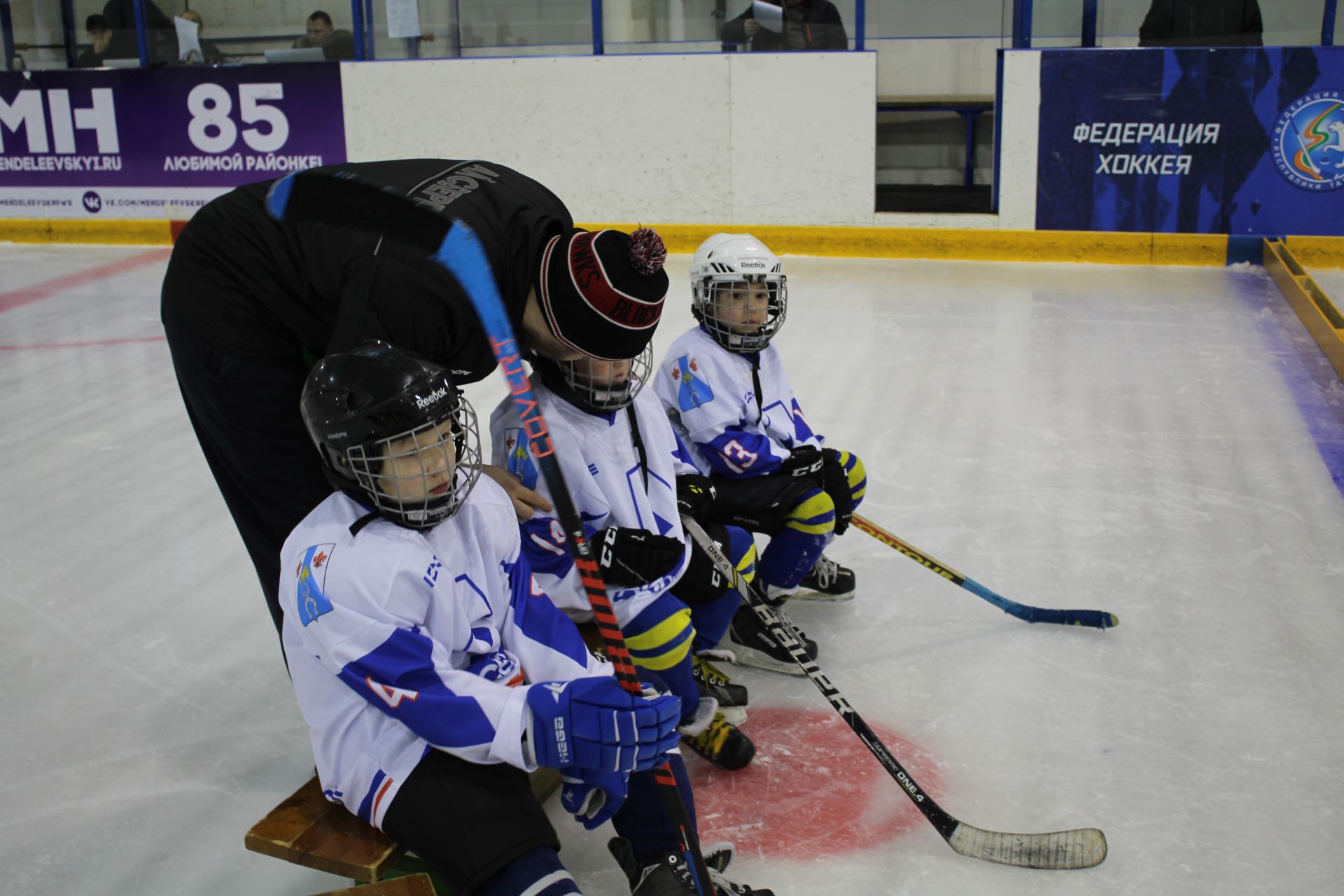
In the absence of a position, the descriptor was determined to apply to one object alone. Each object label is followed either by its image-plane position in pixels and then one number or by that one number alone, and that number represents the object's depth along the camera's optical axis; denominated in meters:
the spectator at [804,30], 6.82
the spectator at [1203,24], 6.24
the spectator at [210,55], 7.73
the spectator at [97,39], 7.78
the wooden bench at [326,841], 1.56
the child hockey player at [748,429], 2.54
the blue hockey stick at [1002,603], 2.63
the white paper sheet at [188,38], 7.71
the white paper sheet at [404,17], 7.38
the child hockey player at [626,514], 2.01
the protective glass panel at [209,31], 7.60
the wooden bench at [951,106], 7.85
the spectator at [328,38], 7.54
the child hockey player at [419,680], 1.49
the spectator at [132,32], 7.71
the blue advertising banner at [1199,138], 6.24
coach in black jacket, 1.75
